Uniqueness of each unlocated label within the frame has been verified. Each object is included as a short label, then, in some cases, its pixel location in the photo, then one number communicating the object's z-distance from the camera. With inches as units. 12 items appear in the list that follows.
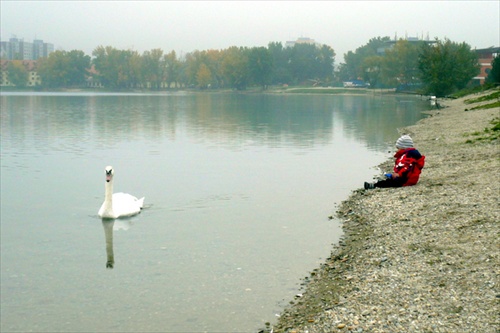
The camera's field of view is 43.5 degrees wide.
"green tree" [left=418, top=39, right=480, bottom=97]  3629.4
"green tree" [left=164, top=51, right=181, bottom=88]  7775.6
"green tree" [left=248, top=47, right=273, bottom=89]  7091.5
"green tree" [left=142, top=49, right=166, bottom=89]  7716.5
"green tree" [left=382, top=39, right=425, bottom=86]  5364.2
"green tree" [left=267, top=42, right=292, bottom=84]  7458.7
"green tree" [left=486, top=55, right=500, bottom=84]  3098.4
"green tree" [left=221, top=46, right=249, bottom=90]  7116.1
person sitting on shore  649.6
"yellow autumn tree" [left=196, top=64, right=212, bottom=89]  7396.7
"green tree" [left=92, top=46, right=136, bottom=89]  7719.5
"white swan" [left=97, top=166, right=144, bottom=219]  597.9
